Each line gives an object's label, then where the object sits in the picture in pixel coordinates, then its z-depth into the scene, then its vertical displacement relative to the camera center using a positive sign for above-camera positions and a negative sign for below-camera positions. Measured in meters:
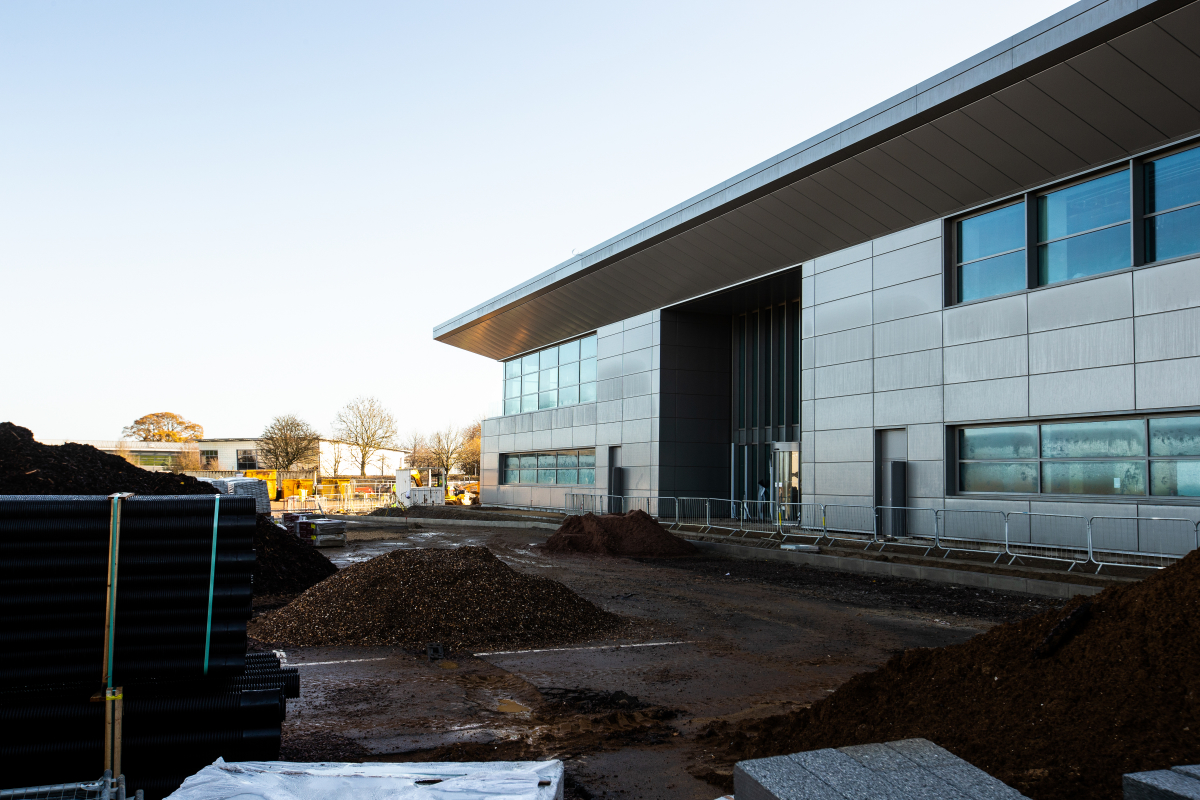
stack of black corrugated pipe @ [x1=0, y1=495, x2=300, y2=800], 5.02 -1.16
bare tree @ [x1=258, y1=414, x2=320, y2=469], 69.75 +1.54
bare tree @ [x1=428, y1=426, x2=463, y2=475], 90.19 +1.74
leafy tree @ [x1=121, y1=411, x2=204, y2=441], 125.19 +4.55
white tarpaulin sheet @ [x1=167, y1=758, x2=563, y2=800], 3.67 -1.50
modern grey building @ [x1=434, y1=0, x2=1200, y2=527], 16.34 +5.17
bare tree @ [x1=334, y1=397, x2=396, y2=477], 73.25 +3.18
